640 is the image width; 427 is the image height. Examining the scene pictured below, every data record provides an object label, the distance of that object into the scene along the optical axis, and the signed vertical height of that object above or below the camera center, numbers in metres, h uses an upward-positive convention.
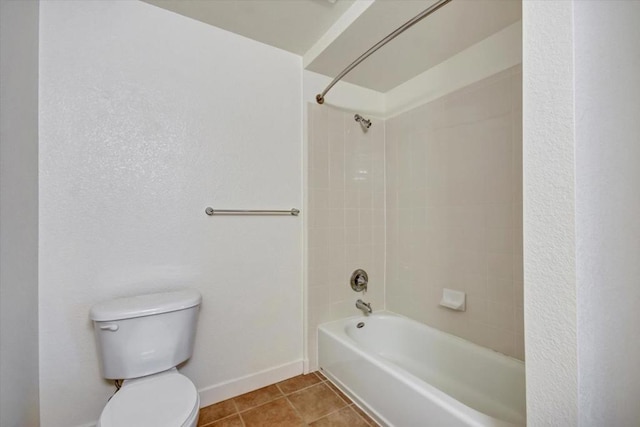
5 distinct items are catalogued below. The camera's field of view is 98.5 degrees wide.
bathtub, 1.23 -0.90
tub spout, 2.14 -0.72
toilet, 1.03 -0.65
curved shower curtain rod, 1.12 +0.84
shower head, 2.14 +0.74
